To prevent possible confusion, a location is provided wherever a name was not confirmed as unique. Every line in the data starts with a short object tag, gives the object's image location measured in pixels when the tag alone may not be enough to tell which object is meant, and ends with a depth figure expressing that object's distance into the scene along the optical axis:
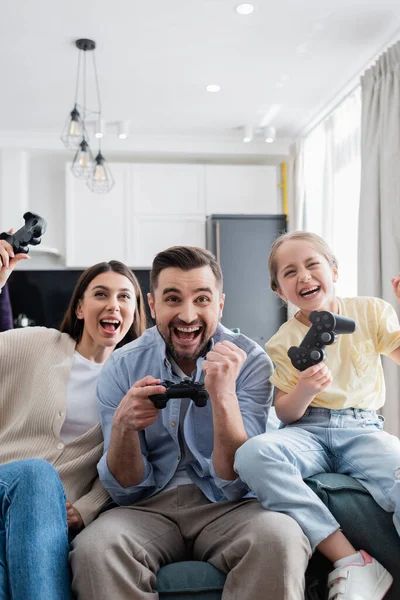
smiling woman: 1.21
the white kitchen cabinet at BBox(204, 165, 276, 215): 5.38
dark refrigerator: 5.17
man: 1.22
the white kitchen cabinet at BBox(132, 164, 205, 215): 5.27
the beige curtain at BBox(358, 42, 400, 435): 3.47
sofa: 1.30
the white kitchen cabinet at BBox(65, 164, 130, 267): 5.16
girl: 1.31
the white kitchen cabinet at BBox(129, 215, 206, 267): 5.24
